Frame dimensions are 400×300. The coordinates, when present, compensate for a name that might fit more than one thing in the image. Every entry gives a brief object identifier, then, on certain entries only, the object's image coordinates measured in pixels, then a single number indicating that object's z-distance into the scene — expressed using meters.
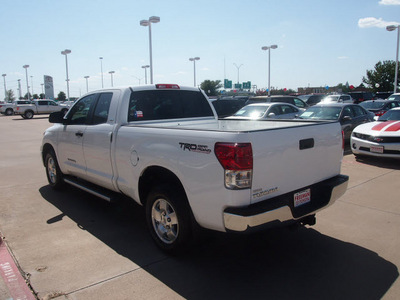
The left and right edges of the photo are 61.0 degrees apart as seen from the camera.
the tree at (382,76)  50.83
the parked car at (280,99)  17.87
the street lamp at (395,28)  32.61
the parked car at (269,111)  13.06
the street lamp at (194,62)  44.88
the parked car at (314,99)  28.72
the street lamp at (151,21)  25.08
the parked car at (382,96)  29.38
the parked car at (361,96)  29.96
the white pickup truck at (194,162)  2.96
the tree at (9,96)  103.19
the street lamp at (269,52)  37.70
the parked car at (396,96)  22.25
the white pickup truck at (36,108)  32.19
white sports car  8.13
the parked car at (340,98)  25.84
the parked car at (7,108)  38.91
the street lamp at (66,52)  42.97
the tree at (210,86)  94.62
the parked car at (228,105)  22.94
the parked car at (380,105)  15.90
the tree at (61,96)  103.22
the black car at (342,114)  11.32
